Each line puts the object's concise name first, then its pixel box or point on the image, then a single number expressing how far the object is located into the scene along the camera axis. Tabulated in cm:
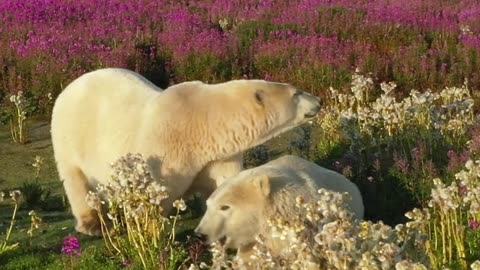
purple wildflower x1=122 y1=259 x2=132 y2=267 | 1260
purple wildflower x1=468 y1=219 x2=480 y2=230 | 1216
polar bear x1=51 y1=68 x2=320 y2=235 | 1284
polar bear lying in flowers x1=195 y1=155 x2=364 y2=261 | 1135
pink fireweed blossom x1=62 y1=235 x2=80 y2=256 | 1253
